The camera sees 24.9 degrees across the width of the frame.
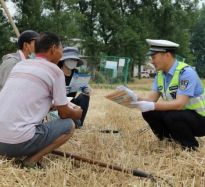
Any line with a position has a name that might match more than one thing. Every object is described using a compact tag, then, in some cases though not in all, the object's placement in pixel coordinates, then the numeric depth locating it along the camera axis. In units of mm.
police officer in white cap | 4809
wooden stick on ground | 3859
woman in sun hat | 6111
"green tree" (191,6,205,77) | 57719
